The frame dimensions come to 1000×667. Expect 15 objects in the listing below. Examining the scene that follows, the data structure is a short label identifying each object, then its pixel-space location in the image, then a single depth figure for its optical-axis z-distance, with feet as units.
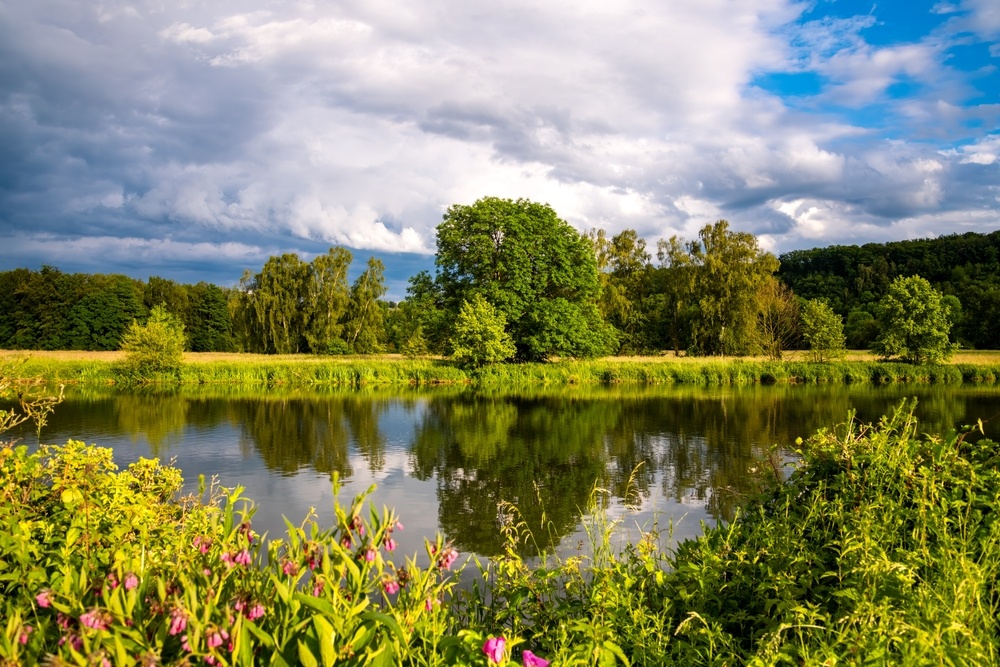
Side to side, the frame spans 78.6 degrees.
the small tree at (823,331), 127.95
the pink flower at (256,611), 6.66
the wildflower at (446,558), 8.78
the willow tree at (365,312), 179.63
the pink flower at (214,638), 5.57
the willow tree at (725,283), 165.68
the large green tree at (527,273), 123.13
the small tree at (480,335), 111.87
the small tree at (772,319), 150.51
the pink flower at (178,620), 5.86
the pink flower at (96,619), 5.81
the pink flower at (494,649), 6.91
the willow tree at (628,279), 185.53
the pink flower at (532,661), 7.12
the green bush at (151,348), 105.29
